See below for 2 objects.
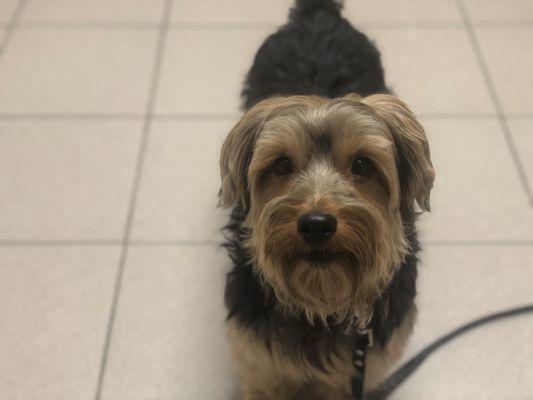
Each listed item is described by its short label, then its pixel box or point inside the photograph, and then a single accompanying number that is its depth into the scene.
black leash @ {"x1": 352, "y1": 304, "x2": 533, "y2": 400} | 1.38
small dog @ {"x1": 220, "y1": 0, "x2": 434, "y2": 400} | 1.15
